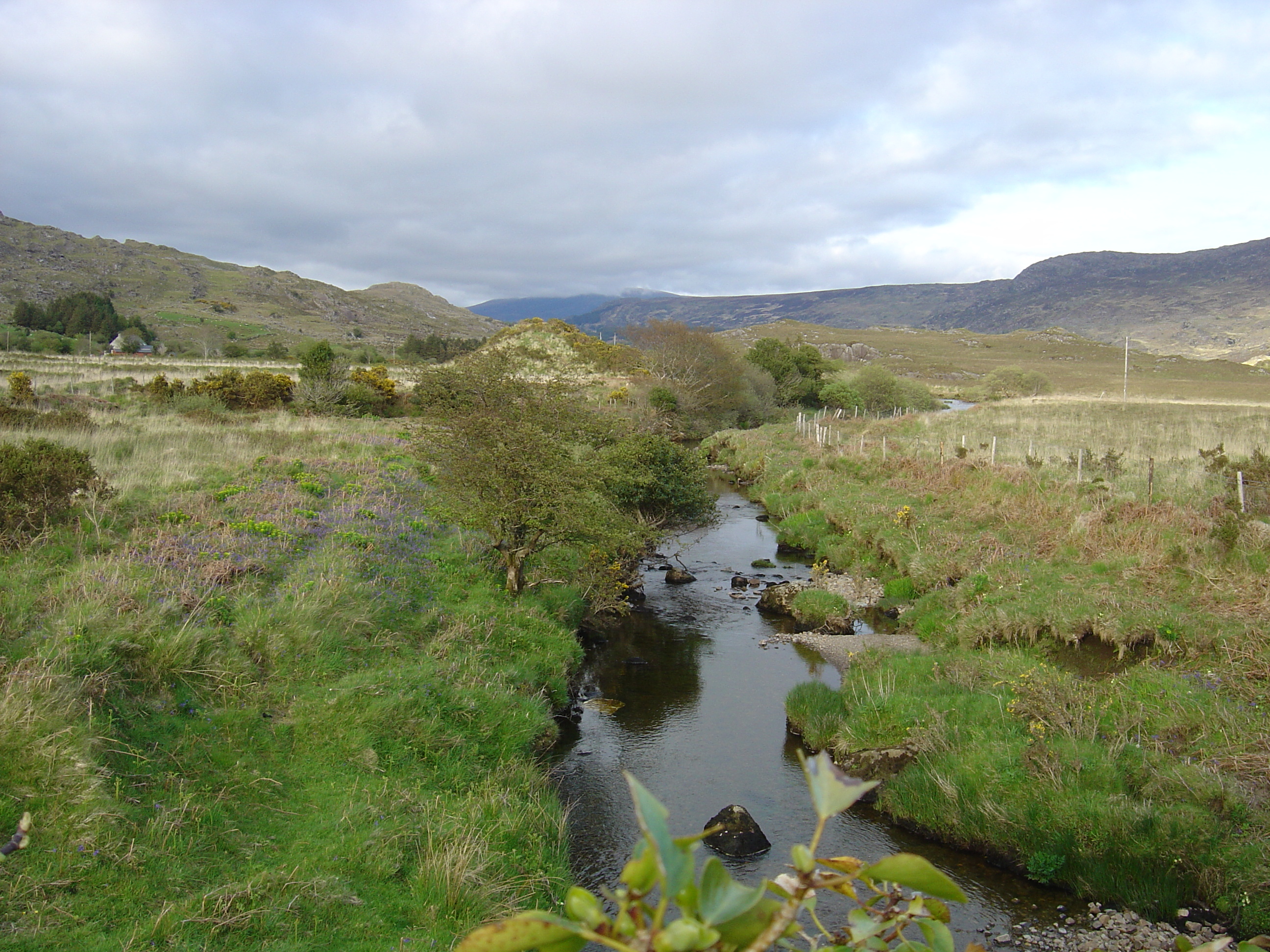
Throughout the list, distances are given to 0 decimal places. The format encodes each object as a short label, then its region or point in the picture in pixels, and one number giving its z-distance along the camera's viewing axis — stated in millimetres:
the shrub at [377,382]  37000
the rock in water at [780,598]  17609
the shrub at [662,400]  46594
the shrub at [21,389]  22902
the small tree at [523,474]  14055
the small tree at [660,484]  20766
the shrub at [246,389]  30391
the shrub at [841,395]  57031
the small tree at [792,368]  59500
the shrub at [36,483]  10695
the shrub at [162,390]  28531
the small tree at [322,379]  31891
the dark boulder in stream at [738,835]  8812
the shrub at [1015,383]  85375
